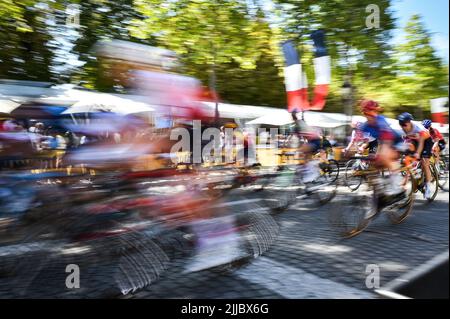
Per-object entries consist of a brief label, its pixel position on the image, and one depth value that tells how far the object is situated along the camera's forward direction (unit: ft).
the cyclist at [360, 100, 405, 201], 13.82
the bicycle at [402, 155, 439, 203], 16.05
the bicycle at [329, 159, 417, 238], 14.26
